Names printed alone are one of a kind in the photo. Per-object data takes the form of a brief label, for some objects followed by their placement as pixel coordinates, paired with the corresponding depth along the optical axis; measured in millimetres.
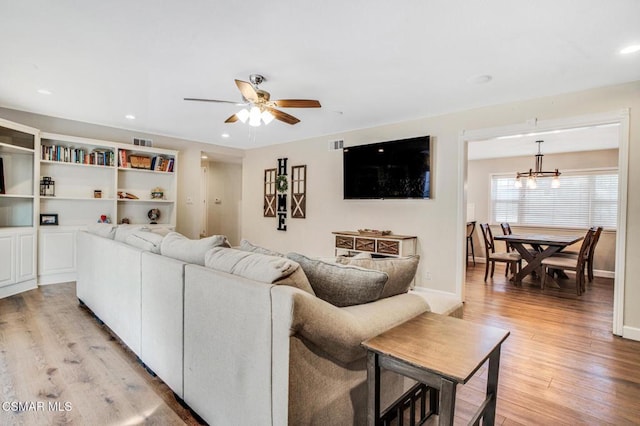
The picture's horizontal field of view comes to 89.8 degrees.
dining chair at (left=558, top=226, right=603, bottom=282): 4945
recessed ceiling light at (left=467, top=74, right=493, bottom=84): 3117
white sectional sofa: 1261
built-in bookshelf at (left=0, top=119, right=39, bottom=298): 3998
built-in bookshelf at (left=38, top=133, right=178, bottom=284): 4645
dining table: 5027
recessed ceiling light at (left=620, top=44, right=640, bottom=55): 2518
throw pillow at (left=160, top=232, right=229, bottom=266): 1980
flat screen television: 4480
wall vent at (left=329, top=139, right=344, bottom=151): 5482
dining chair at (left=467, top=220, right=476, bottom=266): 7129
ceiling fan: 3009
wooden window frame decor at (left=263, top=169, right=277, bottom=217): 6609
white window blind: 6250
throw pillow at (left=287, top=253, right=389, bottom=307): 1625
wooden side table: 1097
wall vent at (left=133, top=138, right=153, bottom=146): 5586
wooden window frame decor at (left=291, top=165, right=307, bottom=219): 6062
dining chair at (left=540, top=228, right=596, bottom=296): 4609
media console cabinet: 4430
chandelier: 5850
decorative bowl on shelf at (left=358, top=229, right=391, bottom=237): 4762
